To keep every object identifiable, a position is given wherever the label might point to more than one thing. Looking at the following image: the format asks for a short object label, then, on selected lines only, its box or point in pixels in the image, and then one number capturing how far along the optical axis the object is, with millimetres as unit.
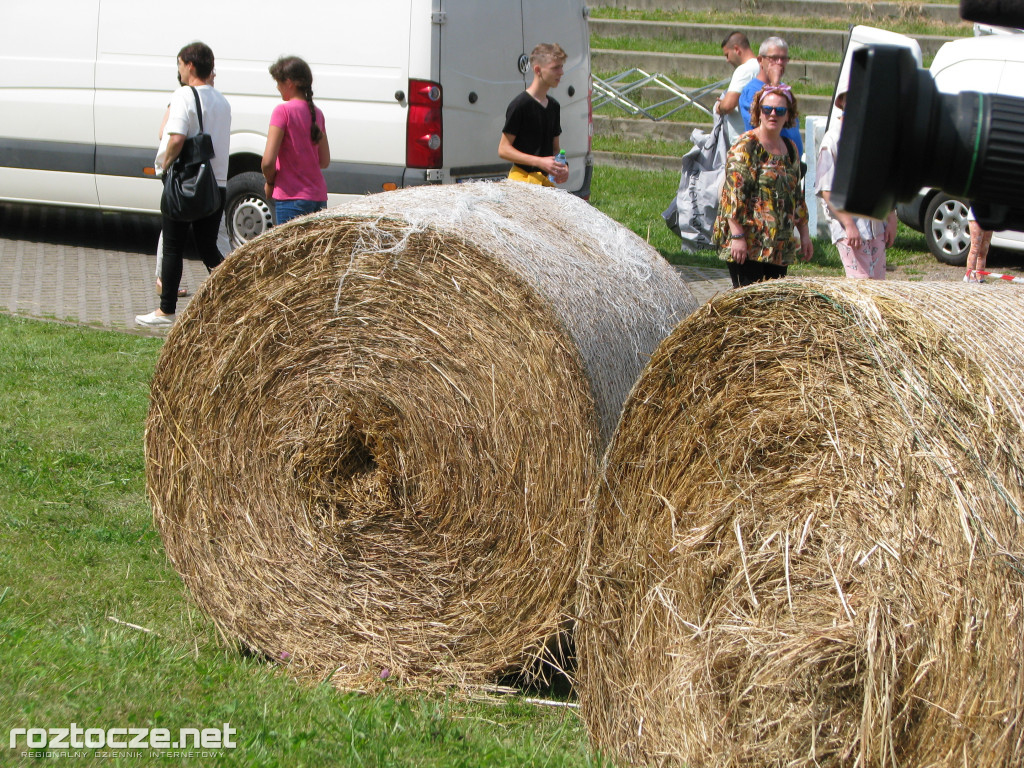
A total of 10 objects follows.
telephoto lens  3258
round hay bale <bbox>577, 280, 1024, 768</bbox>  5023
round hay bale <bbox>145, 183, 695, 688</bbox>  7254
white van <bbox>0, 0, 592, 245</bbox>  17922
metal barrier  33156
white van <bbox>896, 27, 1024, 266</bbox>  20703
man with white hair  16734
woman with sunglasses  11875
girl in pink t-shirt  14180
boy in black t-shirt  14156
